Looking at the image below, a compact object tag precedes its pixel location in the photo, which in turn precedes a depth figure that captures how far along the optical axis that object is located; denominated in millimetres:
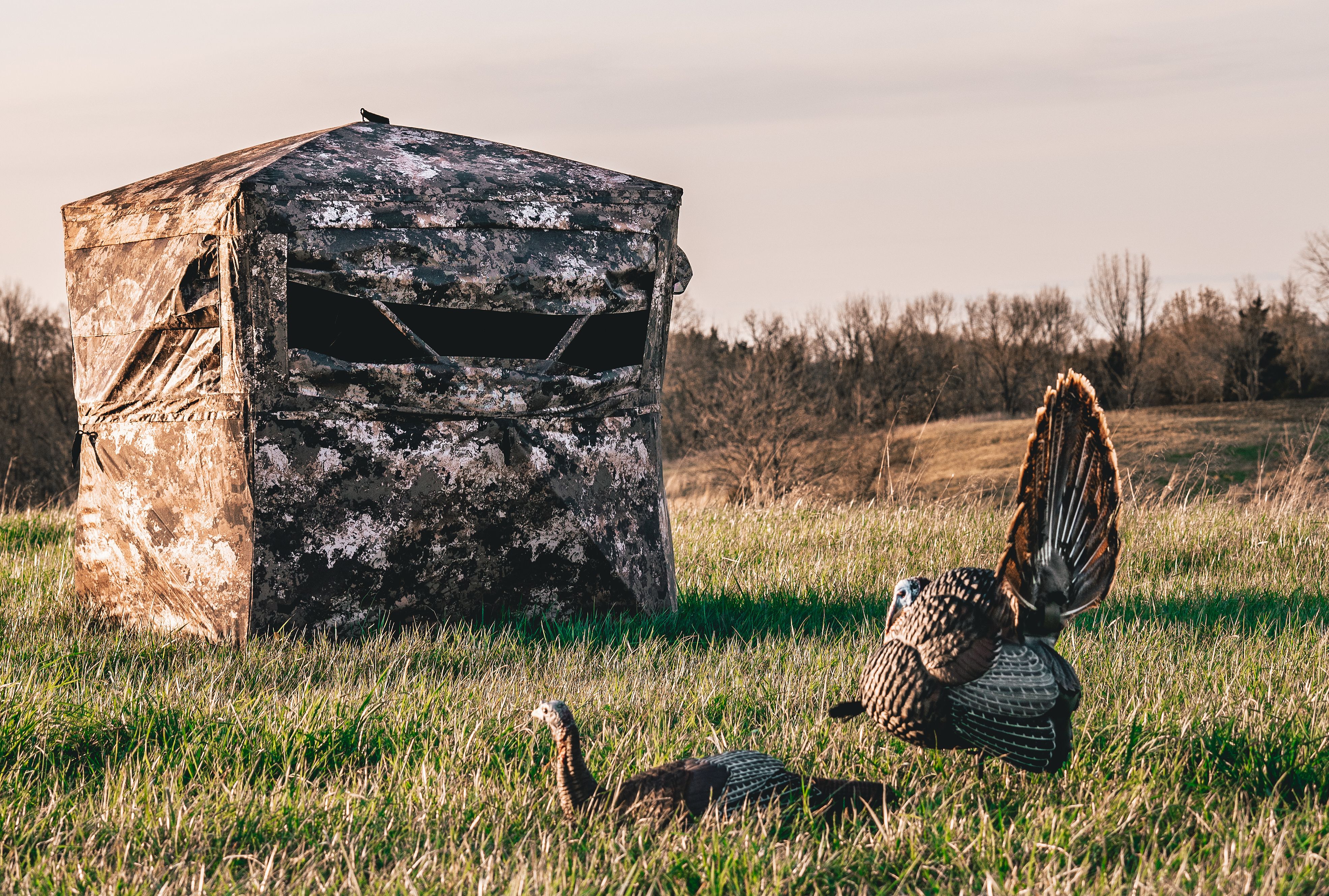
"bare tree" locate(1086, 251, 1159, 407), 57969
